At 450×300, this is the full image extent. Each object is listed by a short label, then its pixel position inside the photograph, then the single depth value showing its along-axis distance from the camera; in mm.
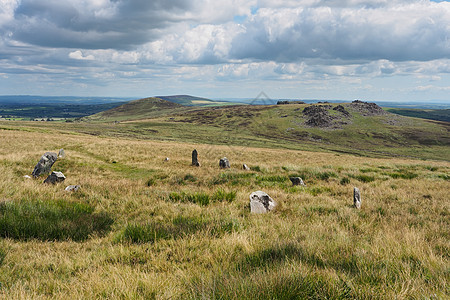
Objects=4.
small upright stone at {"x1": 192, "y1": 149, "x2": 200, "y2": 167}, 21412
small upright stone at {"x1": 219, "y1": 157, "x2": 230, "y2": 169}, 20120
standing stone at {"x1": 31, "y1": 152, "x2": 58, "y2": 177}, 14186
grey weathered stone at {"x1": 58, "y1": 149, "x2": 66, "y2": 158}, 19956
